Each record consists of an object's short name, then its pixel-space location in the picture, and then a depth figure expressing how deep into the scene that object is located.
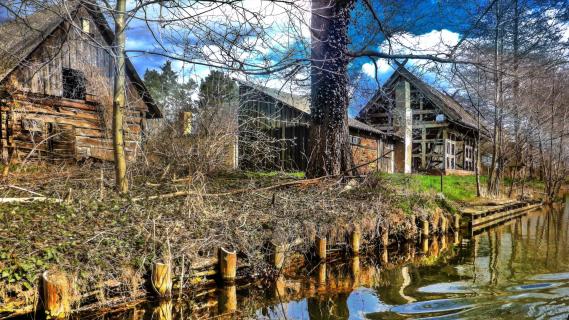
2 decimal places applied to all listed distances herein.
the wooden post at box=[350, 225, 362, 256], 7.64
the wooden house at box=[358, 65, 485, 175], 22.09
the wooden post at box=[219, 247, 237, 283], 5.47
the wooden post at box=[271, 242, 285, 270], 6.13
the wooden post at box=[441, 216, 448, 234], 10.74
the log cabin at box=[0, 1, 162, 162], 12.05
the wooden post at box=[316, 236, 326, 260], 6.89
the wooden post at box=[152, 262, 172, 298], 4.78
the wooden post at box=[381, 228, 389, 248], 8.52
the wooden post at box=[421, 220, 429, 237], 9.80
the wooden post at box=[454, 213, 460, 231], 11.38
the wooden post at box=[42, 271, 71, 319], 3.94
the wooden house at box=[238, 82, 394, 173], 18.55
